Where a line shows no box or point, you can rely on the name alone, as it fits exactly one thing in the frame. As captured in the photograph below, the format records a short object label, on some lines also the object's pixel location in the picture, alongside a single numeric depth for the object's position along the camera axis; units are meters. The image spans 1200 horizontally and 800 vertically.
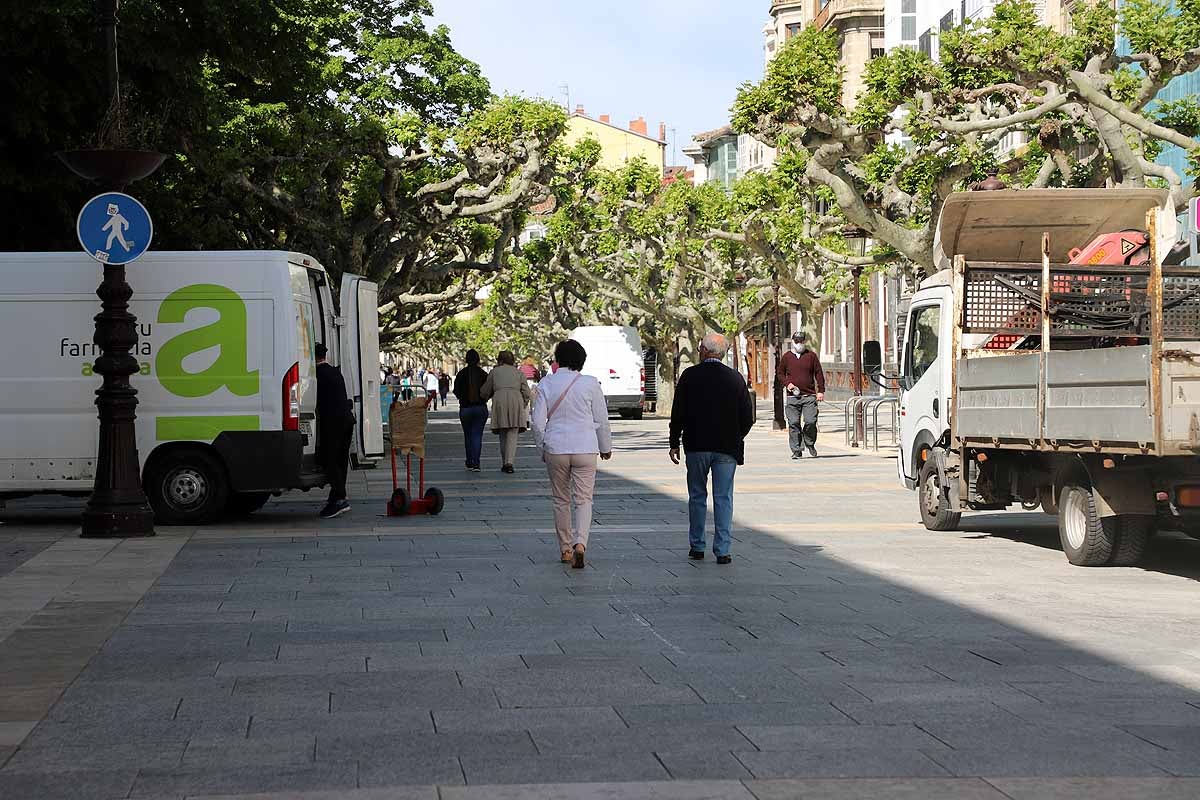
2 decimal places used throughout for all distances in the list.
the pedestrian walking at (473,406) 25.75
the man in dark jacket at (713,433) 12.98
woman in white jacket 12.76
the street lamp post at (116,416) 15.00
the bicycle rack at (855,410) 30.75
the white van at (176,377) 16.25
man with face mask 27.33
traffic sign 14.59
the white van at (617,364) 51.16
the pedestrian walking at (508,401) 25.16
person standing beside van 17.16
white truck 11.52
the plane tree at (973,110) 22.69
